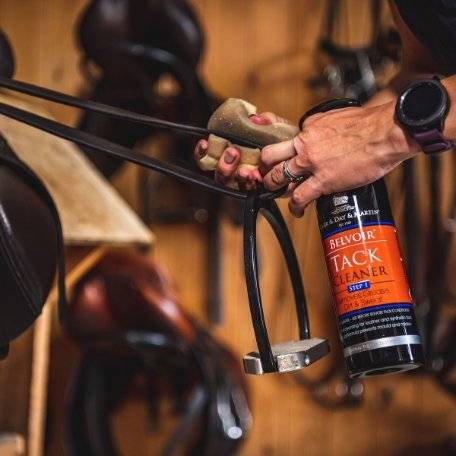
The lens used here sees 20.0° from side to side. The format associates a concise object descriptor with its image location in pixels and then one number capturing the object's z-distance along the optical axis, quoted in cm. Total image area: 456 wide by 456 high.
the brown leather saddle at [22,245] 121
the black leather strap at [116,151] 114
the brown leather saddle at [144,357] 198
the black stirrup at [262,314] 109
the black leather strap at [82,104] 115
